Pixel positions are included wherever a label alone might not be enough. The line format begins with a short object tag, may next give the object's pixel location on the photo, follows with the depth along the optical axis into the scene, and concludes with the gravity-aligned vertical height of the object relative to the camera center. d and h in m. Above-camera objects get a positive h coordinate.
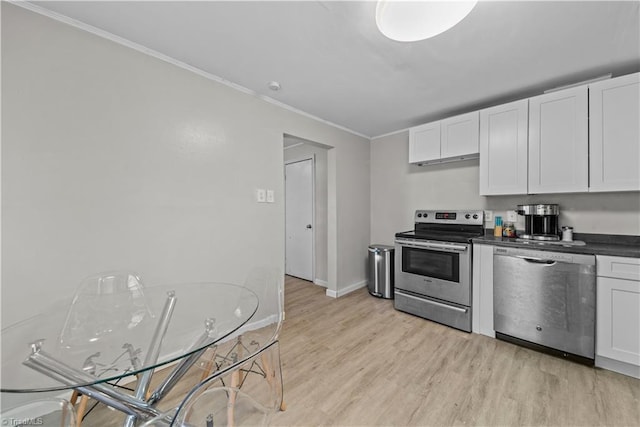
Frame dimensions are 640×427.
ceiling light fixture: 1.11 +0.89
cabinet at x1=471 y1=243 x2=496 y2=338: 2.42 -0.81
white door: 4.23 -0.15
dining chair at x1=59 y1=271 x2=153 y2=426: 1.14 -0.59
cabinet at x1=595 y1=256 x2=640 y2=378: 1.78 -0.78
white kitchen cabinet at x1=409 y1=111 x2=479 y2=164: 2.77 +0.82
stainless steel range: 2.55 -0.65
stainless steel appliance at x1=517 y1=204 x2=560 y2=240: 2.39 -0.14
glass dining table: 0.97 -0.61
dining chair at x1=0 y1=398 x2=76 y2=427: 0.97 -0.86
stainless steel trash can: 3.45 -0.86
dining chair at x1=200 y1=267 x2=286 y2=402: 1.45 -0.86
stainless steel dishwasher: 1.94 -0.77
